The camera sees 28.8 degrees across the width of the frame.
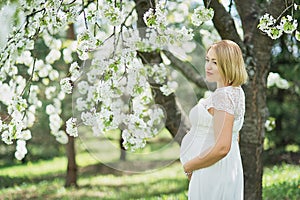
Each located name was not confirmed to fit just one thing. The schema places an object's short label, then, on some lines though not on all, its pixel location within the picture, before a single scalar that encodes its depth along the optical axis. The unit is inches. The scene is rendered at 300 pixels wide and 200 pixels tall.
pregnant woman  104.9
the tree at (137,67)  116.5
